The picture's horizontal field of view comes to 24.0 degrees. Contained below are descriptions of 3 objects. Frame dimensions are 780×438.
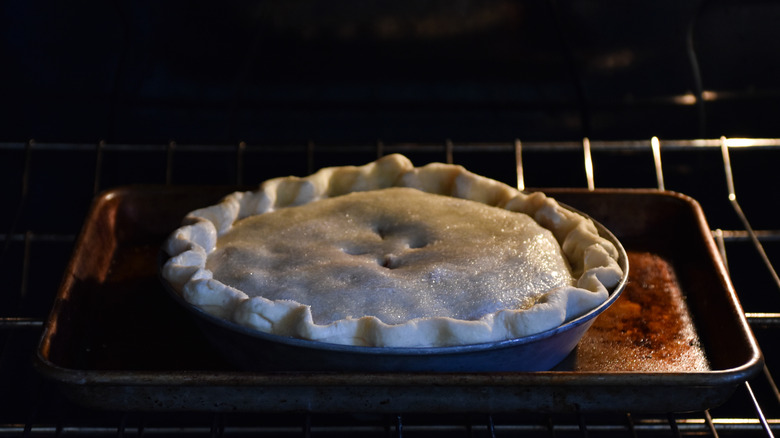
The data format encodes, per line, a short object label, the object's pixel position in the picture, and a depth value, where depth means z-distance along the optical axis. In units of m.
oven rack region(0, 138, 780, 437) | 1.07
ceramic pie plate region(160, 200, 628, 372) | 0.85
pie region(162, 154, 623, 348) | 0.87
